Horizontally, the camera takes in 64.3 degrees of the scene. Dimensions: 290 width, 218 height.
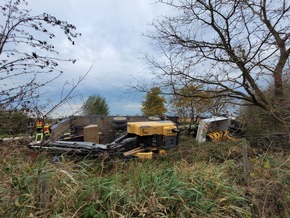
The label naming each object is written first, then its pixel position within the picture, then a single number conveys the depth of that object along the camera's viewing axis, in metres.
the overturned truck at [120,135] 6.34
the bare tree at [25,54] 3.00
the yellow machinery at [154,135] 7.69
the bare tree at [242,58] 6.51
